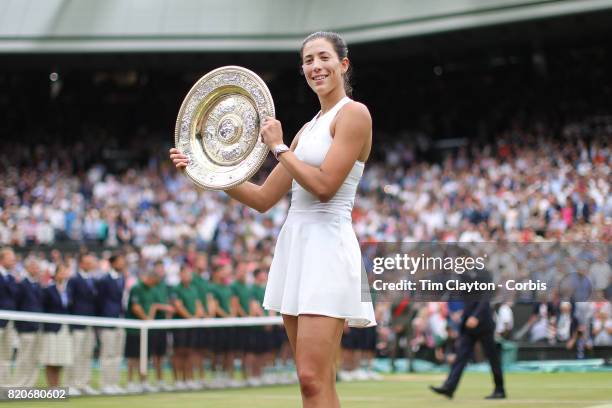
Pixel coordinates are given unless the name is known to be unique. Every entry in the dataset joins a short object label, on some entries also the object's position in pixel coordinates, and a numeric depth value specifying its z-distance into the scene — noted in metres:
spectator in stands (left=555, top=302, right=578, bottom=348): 16.67
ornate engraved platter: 5.00
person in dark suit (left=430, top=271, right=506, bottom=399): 12.53
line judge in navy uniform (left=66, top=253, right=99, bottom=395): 13.11
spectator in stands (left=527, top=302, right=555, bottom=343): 16.98
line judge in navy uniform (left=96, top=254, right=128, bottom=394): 13.58
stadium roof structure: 27.38
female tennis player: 4.70
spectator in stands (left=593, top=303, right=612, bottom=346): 16.16
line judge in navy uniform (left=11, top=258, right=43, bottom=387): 12.05
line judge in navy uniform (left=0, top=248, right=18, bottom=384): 13.31
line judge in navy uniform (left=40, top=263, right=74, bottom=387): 12.60
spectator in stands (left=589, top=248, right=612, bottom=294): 13.15
